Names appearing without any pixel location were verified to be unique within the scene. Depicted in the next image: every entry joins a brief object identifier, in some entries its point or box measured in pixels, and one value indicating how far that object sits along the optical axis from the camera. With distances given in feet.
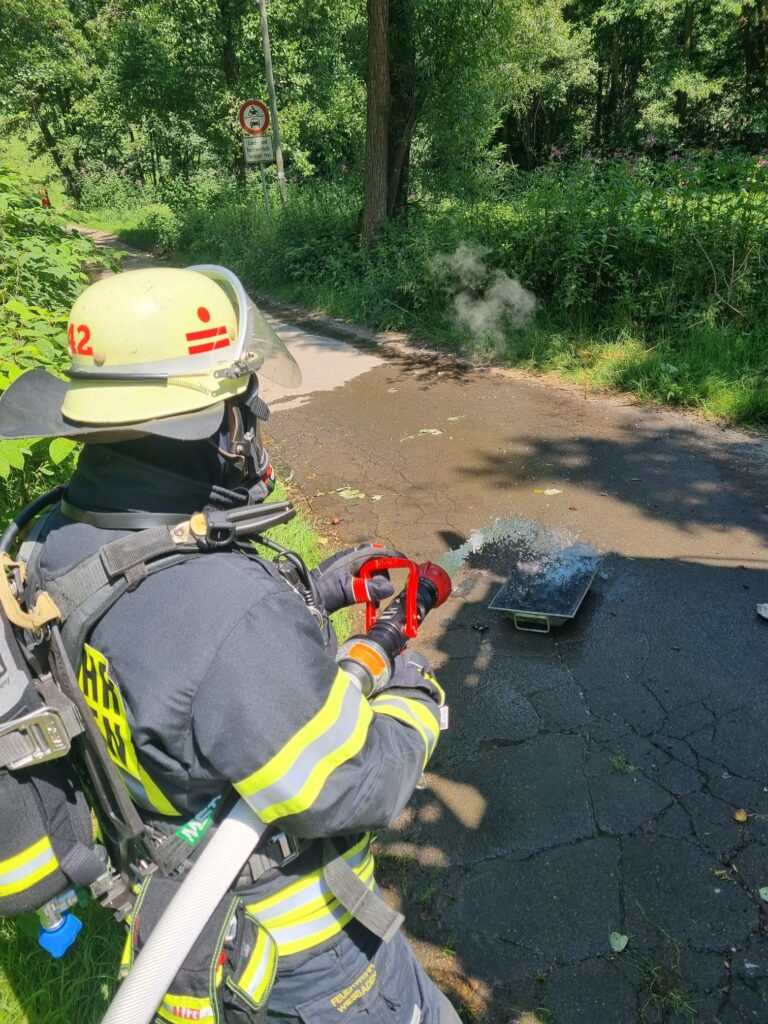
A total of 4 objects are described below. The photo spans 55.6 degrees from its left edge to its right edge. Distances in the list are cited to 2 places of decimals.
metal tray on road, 13.00
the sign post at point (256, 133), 42.63
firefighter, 3.89
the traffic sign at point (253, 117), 43.13
